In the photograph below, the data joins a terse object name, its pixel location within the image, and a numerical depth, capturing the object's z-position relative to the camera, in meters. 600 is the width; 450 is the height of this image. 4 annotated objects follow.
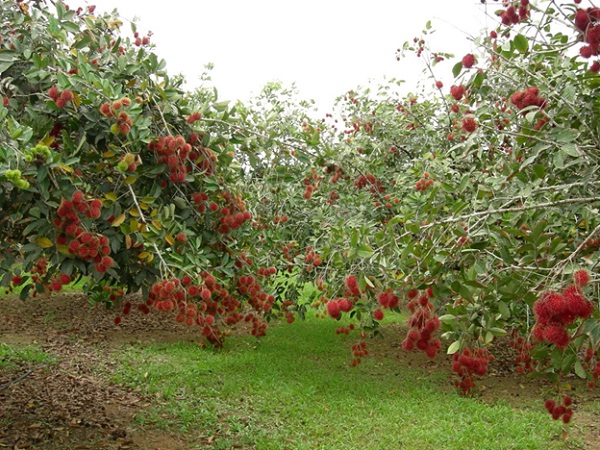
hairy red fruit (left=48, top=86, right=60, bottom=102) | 3.00
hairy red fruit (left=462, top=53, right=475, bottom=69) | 2.48
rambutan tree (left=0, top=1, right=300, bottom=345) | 2.86
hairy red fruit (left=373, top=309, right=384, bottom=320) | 3.37
